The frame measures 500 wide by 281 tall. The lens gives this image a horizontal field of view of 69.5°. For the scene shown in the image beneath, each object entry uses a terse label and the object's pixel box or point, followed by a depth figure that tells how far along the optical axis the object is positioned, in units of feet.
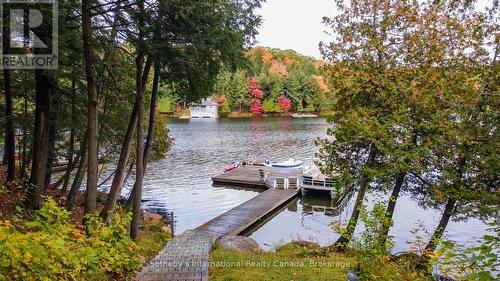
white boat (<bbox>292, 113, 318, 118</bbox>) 292.02
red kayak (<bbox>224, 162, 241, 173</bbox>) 100.59
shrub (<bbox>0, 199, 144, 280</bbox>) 10.66
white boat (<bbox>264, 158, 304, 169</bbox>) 100.63
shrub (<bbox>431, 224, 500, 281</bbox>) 11.61
